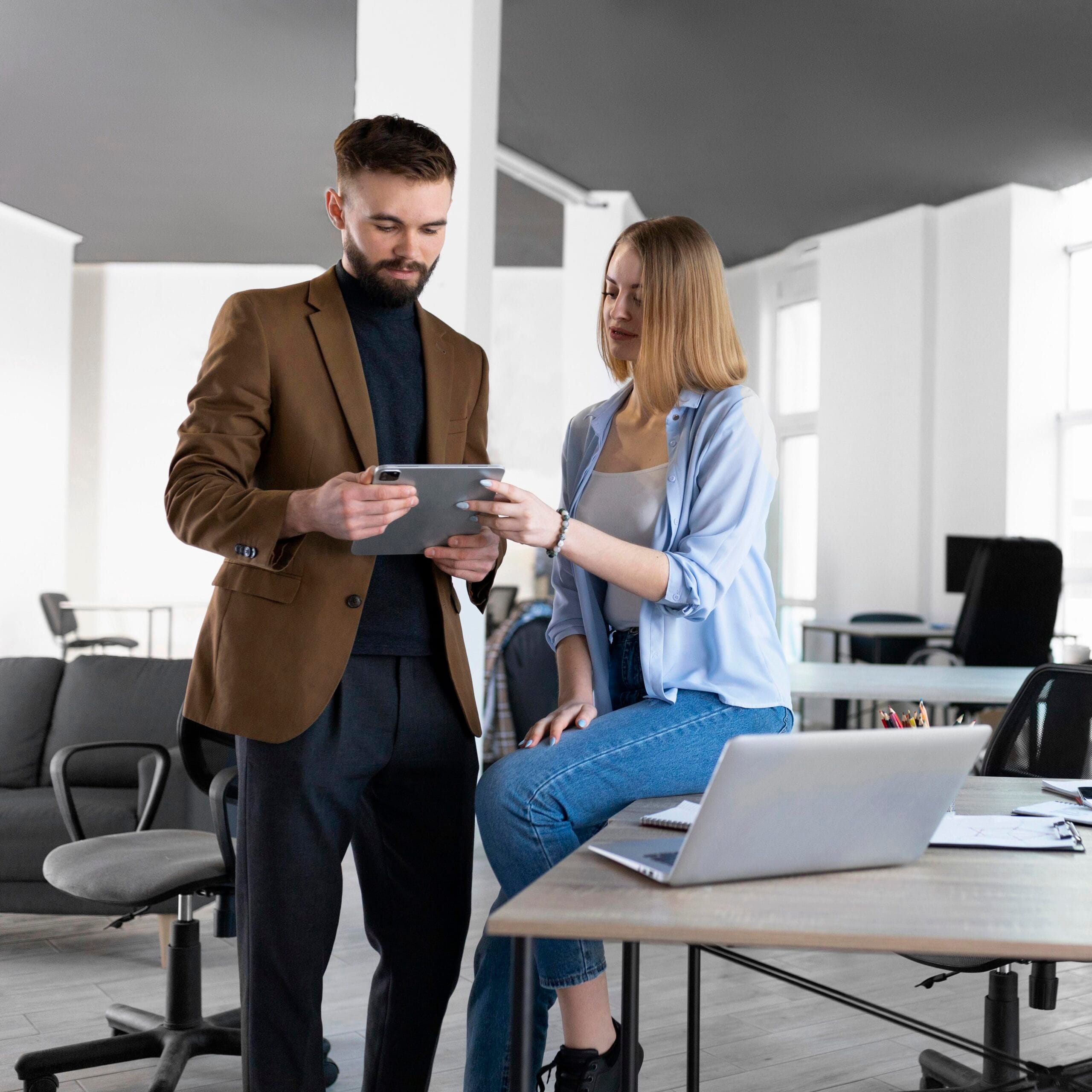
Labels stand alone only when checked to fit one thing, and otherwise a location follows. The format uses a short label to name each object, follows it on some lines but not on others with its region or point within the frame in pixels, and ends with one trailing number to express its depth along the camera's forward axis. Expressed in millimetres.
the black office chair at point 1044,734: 2258
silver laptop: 1043
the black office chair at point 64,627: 9352
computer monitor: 7312
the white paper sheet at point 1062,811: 1491
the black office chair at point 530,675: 2762
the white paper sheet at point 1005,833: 1335
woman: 1563
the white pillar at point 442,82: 4250
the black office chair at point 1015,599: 5320
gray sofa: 3482
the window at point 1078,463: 8008
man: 1632
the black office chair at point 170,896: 2404
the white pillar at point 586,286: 7996
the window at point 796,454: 9797
